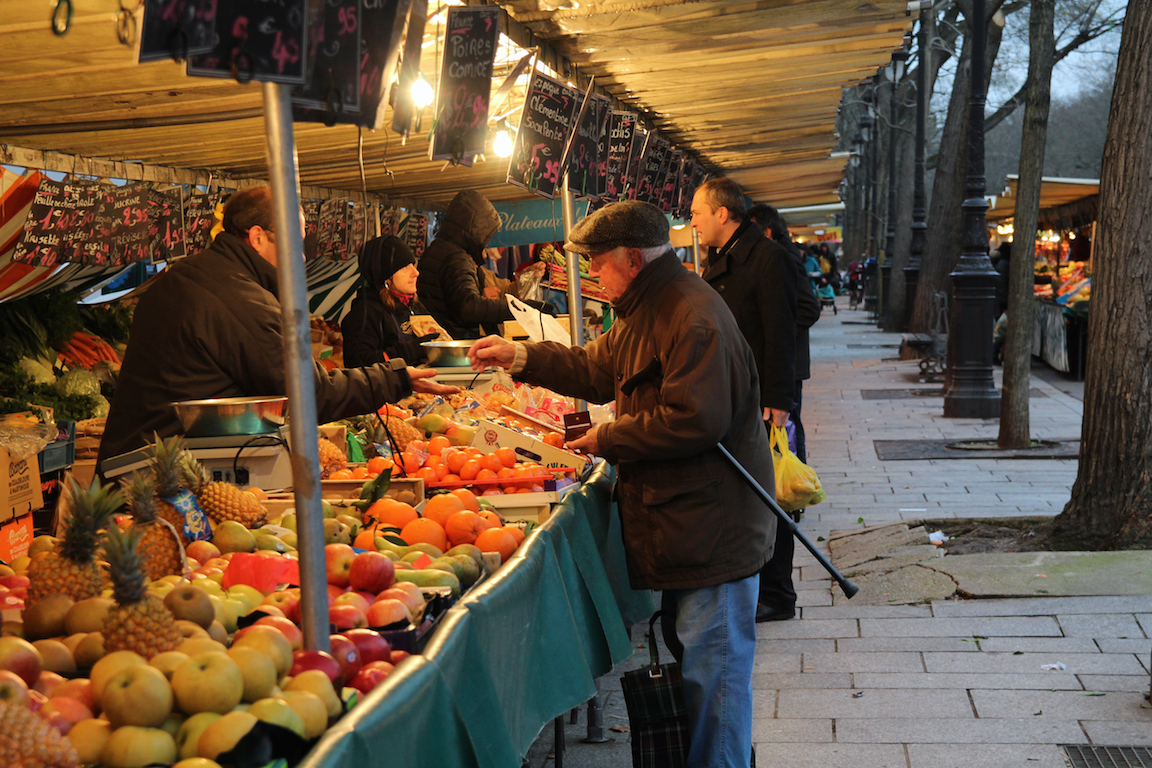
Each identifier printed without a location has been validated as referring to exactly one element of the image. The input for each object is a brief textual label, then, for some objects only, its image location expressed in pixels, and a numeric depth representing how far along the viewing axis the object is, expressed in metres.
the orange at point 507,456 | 4.62
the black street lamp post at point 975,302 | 12.74
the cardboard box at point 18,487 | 5.86
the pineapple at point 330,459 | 4.59
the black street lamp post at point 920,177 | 22.83
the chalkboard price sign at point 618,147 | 7.00
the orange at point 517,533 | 3.70
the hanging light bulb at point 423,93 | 5.09
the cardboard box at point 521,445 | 4.82
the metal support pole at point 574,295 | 5.47
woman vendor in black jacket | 7.69
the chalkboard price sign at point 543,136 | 5.36
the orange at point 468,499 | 3.88
